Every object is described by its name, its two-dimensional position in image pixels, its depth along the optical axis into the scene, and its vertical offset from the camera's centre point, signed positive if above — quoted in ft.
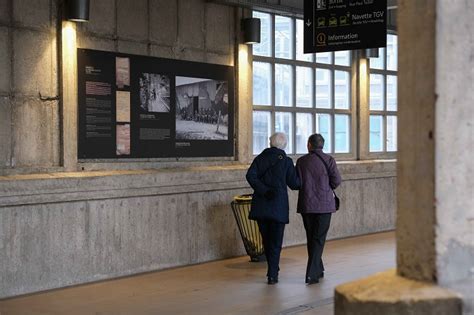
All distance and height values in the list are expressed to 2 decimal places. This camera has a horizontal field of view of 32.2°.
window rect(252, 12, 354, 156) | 42.55 +2.04
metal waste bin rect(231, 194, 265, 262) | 37.27 -4.62
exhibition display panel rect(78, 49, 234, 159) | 33.53 +0.93
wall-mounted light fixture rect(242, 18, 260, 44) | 40.19 +4.77
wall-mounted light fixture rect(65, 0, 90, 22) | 31.83 +4.58
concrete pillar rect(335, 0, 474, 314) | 11.41 -0.56
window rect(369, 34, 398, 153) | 50.93 +1.76
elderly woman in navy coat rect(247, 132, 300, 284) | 30.89 -2.45
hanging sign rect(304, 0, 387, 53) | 35.24 +4.57
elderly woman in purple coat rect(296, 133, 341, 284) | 31.17 -2.59
